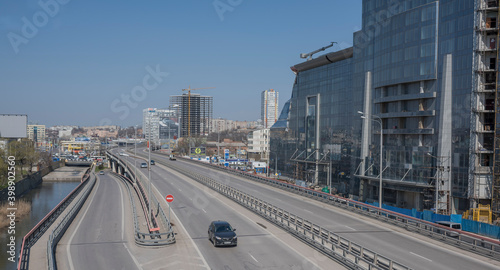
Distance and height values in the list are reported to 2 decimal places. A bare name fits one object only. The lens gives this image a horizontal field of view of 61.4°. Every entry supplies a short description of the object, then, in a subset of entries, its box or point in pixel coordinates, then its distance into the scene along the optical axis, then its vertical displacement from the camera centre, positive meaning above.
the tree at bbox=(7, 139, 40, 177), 85.62 -4.62
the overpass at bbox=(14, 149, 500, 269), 20.72 -6.47
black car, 24.00 -5.83
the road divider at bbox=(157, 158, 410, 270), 19.03 -5.86
